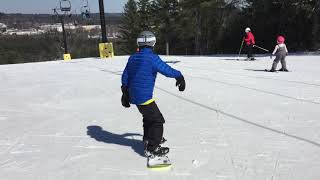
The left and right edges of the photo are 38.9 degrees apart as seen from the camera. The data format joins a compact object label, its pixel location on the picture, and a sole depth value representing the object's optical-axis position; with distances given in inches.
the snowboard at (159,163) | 197.3
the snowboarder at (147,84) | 195.3
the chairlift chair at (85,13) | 1352.5
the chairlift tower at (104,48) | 929.5
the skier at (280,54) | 549.3
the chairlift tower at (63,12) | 1267.2
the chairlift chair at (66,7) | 1305.1
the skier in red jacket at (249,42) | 737.0
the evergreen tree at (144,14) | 2415.1
